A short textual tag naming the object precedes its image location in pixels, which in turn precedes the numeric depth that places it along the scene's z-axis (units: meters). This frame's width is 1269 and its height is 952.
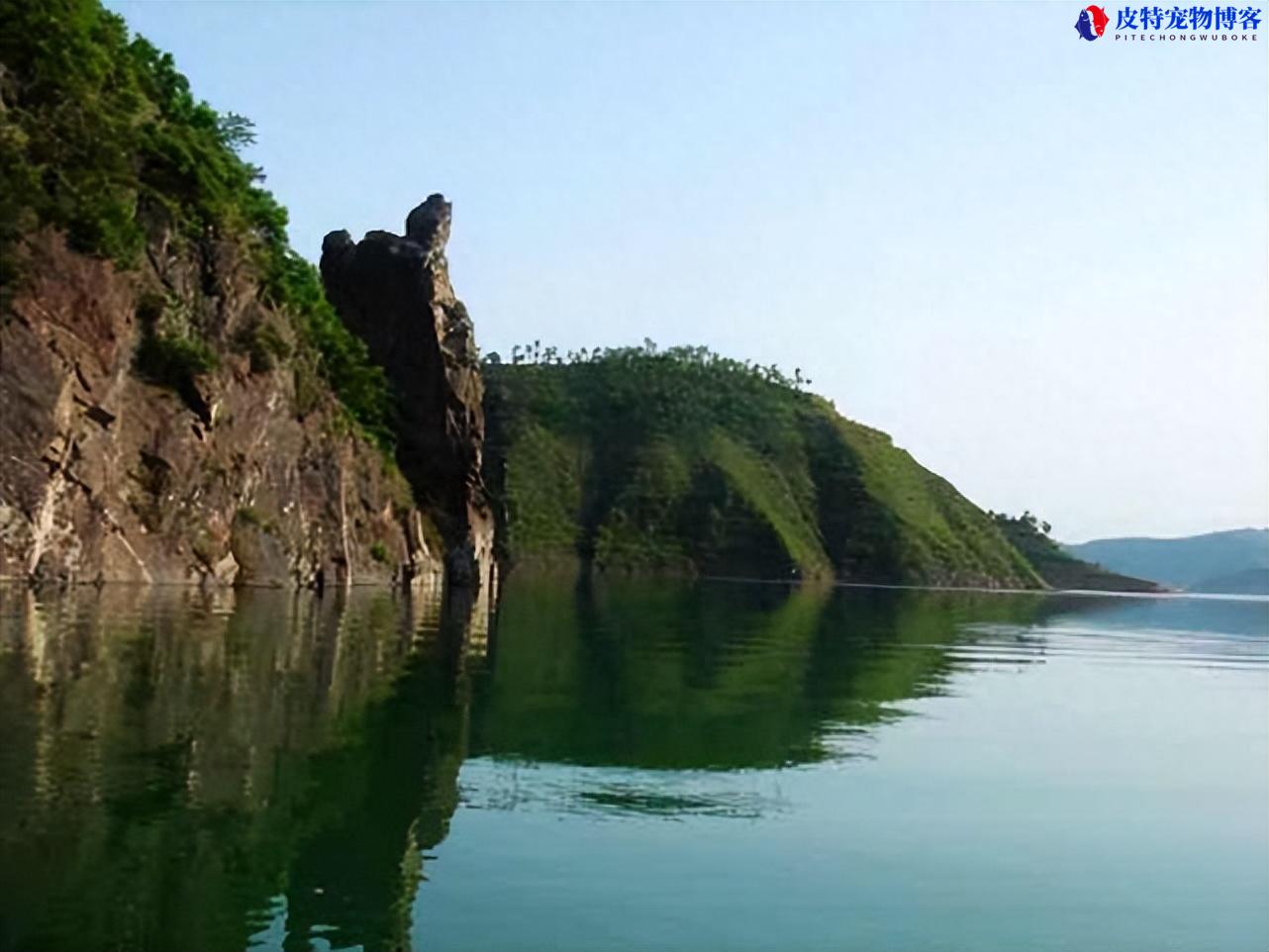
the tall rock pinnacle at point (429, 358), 110.75
